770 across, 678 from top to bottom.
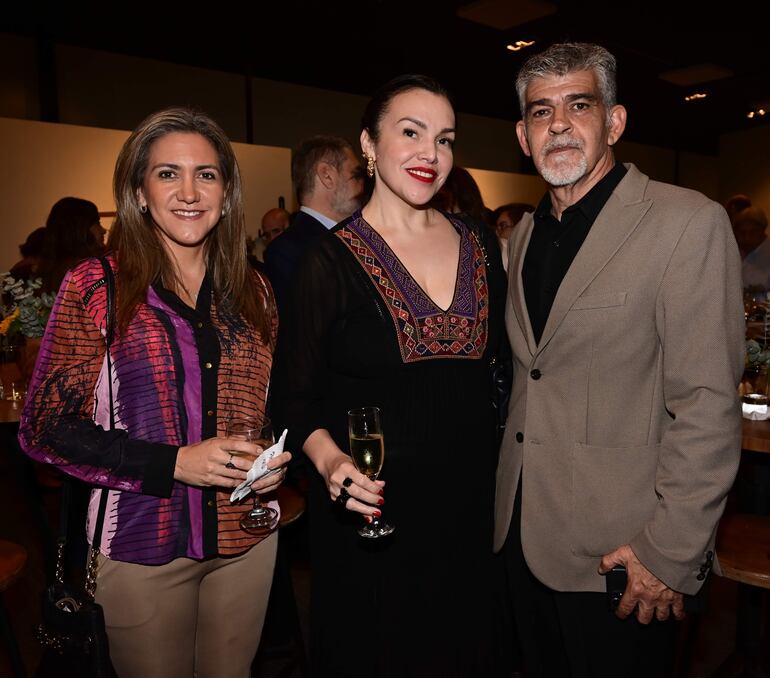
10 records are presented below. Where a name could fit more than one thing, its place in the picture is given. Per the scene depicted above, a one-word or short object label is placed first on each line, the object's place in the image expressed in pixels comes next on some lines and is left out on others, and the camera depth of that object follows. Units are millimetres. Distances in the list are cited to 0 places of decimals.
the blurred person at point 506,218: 5650
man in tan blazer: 1516
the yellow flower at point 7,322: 3523
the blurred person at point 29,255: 5266
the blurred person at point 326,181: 4039
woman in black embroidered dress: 1892
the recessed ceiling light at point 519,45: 8037
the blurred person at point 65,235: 4469
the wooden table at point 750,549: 2266
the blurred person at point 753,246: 6484
